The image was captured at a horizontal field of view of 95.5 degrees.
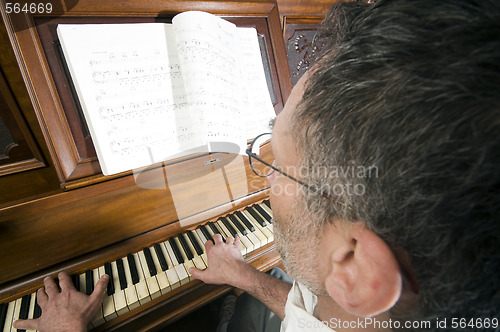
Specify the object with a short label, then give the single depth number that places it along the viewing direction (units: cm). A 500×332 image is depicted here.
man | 35
